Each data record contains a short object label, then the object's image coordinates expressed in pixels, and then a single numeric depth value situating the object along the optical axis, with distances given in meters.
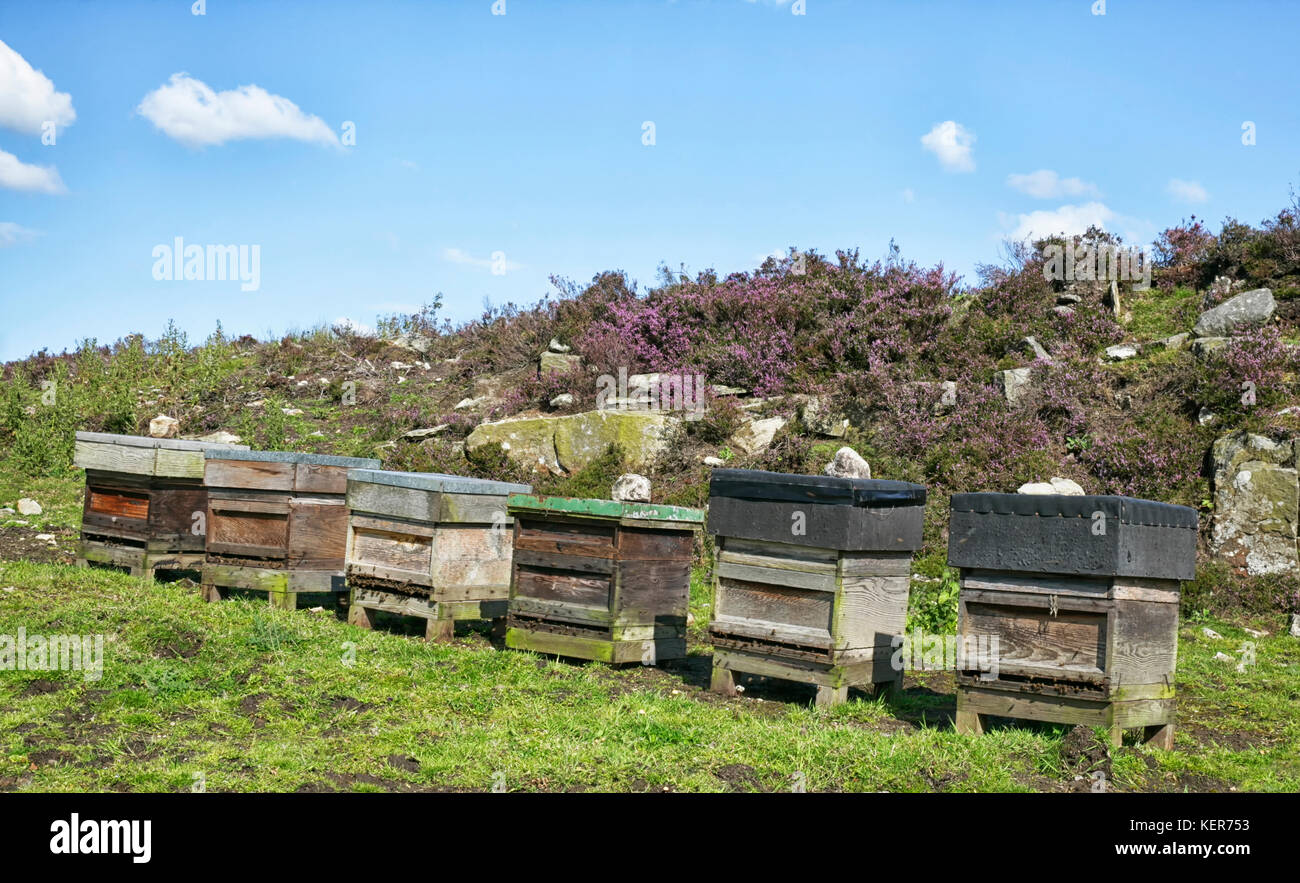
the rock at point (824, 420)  15.51
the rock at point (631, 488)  14.60
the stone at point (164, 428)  19.12
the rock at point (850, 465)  13.75
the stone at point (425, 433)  18.25
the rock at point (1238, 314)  15.20
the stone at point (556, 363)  18.89
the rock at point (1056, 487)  12.70
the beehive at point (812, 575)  6.99
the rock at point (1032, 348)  15.91
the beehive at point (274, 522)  9.88
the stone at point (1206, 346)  14.42
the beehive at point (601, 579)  8.12
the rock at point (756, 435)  15.55
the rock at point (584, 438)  15.86
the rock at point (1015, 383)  14.99
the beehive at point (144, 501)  10.48
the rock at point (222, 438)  18.27
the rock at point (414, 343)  23.28
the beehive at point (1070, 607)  5.91
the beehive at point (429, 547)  8.77
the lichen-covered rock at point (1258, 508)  11.70
